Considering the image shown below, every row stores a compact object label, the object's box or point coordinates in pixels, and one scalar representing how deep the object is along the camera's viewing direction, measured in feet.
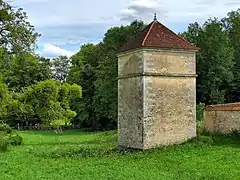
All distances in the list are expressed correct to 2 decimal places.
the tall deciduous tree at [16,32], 67.36
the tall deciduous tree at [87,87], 176.20
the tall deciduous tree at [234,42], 146.00
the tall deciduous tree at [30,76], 143.35
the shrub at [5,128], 108.99
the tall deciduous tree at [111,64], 139.23
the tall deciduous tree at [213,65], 139.13
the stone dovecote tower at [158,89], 75.05
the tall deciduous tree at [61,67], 222.69
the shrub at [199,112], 114.11
